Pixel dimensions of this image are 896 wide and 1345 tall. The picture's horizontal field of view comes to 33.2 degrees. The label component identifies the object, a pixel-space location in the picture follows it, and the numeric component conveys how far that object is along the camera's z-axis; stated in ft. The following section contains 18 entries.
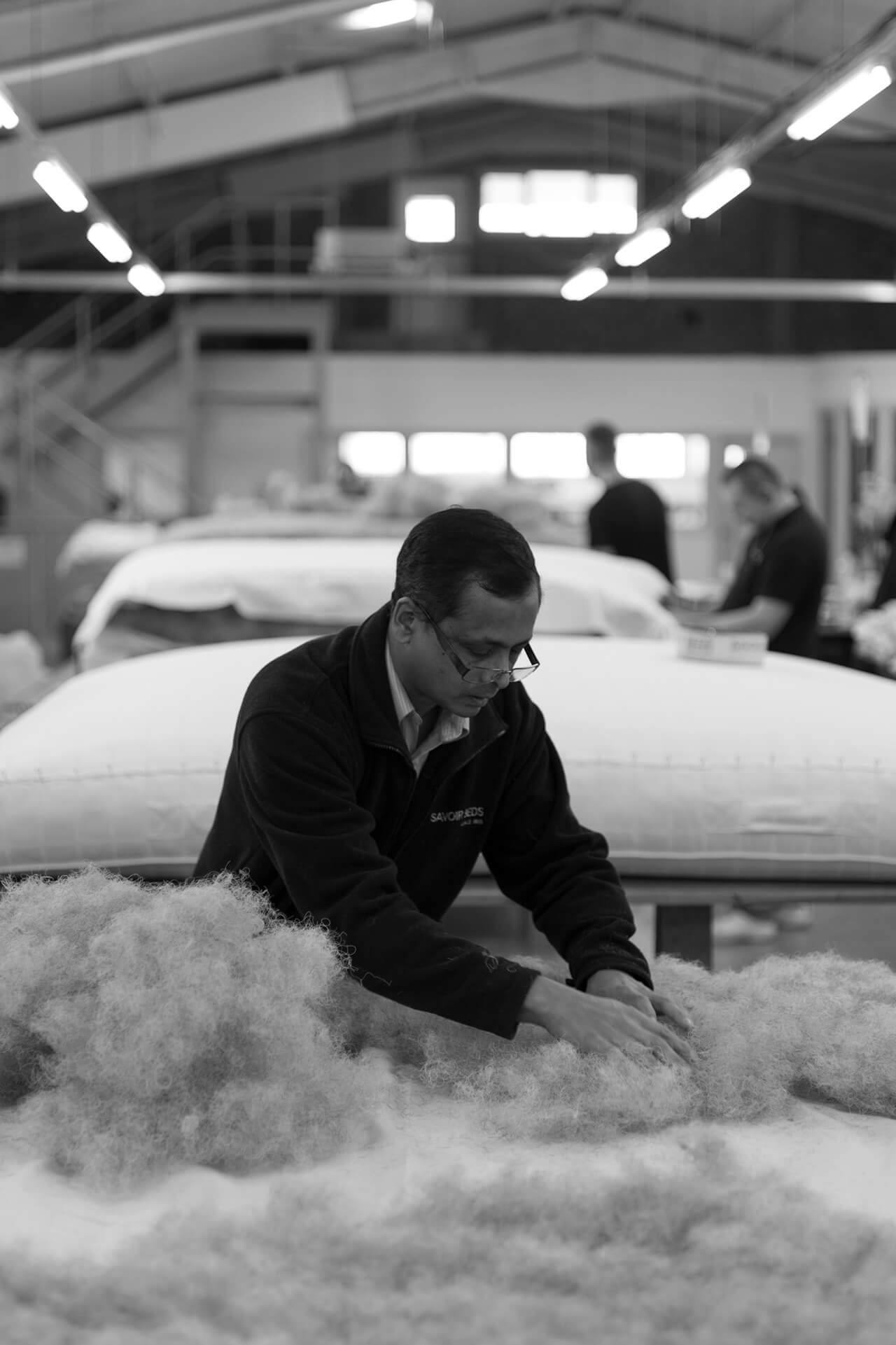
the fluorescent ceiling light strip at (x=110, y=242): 25.39
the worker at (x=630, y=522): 18.29
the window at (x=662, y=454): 46.01
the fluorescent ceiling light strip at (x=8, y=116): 17.16
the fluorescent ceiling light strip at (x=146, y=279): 30.71
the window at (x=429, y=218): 44.52
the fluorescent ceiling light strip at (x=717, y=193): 22.22
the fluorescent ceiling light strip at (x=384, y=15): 31.27
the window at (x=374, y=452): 45.73
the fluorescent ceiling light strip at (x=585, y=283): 32.30
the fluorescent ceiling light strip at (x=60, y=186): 20.76
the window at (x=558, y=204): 43.52
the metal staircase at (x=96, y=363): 39.45
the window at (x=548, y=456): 45.78
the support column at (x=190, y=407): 42.98
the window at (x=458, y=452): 45.83
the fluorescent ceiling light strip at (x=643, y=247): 27.48
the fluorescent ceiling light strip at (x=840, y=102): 16.30
